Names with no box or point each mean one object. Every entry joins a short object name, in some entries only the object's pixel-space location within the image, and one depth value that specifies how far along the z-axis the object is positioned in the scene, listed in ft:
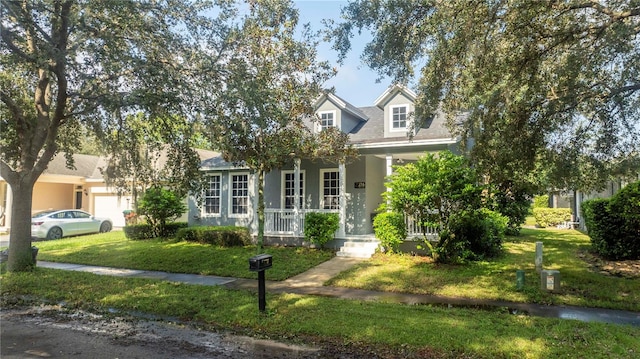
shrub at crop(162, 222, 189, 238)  54.13
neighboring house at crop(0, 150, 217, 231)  75.63
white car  57.36
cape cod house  44.04
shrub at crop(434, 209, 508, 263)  33.30
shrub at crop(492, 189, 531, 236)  53.36
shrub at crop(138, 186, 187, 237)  52.26
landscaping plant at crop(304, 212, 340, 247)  42.47
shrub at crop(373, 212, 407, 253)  37.55
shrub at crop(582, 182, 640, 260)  30.55
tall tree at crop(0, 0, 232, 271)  24.99
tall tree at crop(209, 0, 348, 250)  27.55
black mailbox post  19.51
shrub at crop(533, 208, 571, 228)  76.59
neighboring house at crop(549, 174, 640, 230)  60.85
